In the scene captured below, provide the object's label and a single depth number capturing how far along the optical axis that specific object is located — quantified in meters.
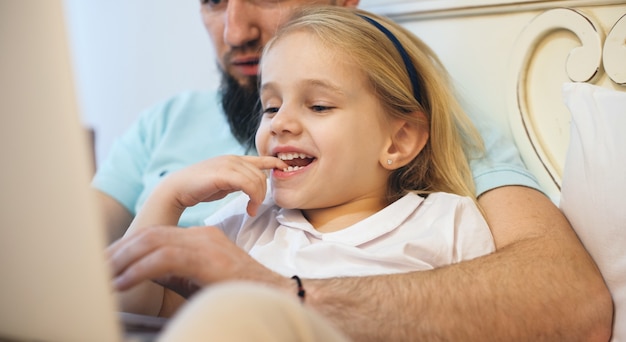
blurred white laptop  0.78
